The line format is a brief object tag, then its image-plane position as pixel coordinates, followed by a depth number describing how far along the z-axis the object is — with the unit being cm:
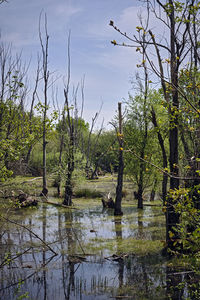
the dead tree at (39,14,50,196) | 2602
